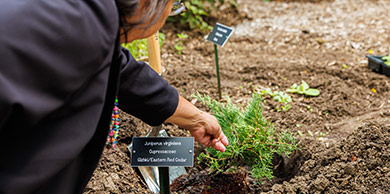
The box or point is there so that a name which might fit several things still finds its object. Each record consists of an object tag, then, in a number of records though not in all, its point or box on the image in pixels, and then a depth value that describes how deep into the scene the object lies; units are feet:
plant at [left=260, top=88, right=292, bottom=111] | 10.40
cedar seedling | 7.07
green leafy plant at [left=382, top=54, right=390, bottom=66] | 11.45
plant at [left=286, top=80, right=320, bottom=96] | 11.02
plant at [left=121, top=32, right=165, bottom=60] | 12.53
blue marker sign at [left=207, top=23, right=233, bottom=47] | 10.12
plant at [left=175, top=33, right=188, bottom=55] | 13.94
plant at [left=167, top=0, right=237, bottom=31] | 15.46
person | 3.16
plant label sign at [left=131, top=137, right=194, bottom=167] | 6.05
